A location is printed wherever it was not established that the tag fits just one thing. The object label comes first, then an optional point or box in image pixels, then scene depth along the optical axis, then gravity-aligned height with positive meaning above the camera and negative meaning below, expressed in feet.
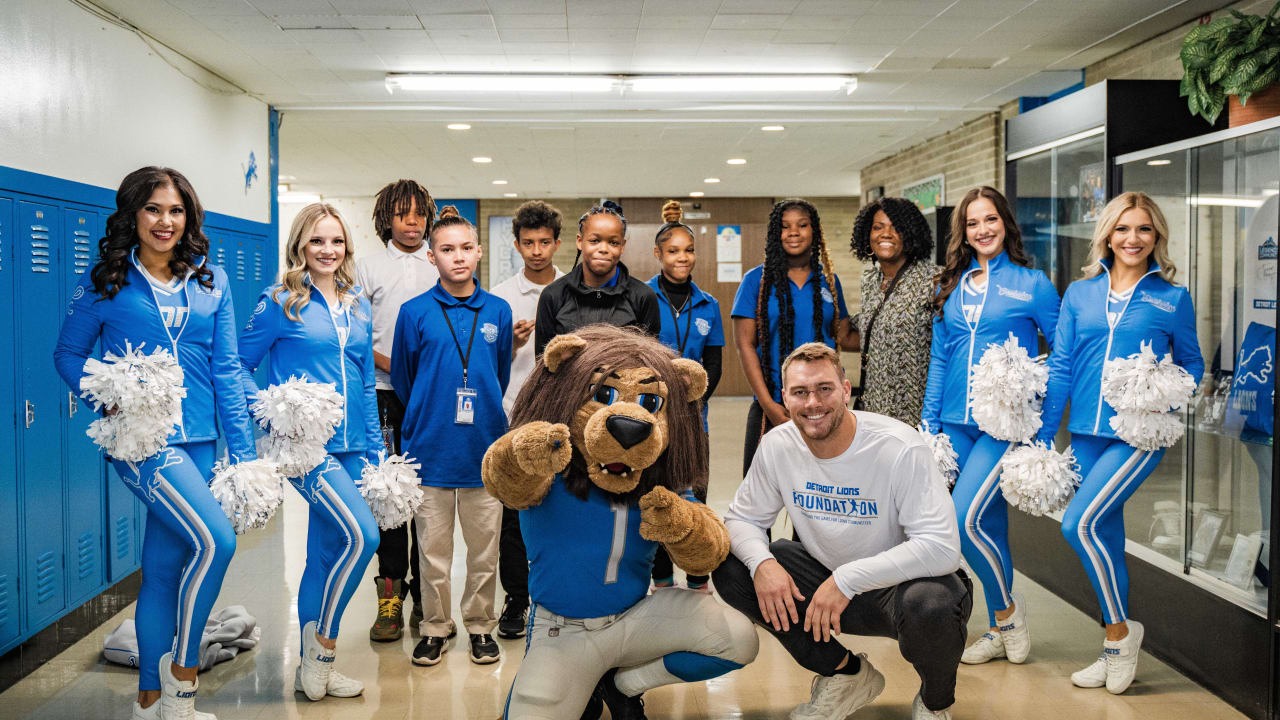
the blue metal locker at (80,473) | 12.31 -1.70
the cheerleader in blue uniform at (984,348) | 10.66 -0.03
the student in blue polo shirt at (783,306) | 12.19 +0.50
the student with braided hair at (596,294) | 10.71 +0.59
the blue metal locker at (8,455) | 10.84 -1.27
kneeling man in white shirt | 7.91 -1.77
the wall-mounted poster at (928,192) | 26.50 +4.42
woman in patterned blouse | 11.62 +0.39
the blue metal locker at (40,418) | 11.35 -0.90
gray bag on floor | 10.87 -3.44
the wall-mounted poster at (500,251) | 43.78 +4.32
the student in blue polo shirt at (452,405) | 10.53 -0.67
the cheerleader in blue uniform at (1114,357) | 9.95 -0.15
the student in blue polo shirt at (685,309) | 12.46 +0.48
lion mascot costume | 7.52 -1.51
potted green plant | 11.27 +3.41
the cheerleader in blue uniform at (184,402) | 8.55 -0.44
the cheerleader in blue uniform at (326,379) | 9.64 -0.35
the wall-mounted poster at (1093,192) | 13.83 +2.26
